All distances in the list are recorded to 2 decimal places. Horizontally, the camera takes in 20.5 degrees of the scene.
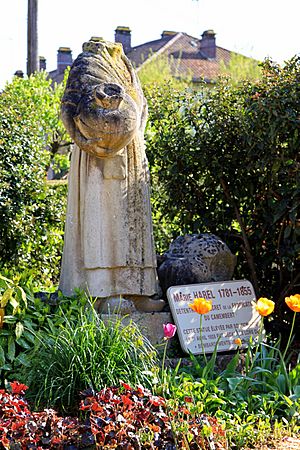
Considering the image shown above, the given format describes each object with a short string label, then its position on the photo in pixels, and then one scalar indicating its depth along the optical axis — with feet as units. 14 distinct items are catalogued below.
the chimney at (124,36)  120.64
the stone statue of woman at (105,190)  19.54
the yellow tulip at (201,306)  17.29
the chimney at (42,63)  122.44
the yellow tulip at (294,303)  17.72
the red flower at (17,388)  14.82
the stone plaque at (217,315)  20.65
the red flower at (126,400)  14.64
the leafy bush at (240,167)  23.20
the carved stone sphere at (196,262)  21.95
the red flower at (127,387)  15.32
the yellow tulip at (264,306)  17.53
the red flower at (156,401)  15.02
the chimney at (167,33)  127.44
